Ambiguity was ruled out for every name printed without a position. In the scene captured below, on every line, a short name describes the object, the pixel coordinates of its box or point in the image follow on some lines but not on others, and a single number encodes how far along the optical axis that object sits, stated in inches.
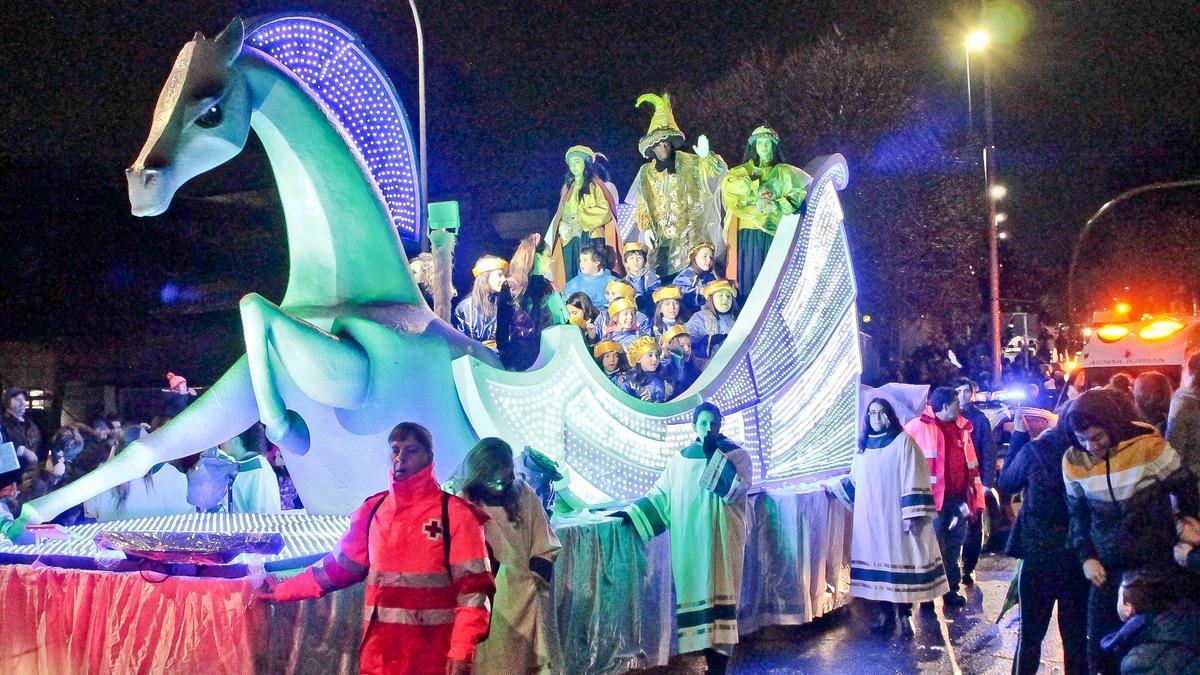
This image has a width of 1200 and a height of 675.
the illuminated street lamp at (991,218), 738.8
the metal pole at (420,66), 434.0
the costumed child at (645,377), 279.1
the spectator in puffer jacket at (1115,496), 171.9
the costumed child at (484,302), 260.8
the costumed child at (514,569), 159.0
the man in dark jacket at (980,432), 399.5
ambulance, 743.7
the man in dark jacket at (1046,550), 192.1
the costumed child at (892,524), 278.7
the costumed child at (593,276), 354.3
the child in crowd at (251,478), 253.9
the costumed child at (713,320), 325.7
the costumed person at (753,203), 336.2
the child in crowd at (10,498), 172.6
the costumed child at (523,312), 264.4
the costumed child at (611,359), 279.0
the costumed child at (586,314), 318.0
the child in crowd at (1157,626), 154.9
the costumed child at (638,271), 371.2
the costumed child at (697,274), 352.5
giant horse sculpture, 163.8
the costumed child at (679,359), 292.4
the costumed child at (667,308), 326.3
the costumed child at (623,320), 311.4
